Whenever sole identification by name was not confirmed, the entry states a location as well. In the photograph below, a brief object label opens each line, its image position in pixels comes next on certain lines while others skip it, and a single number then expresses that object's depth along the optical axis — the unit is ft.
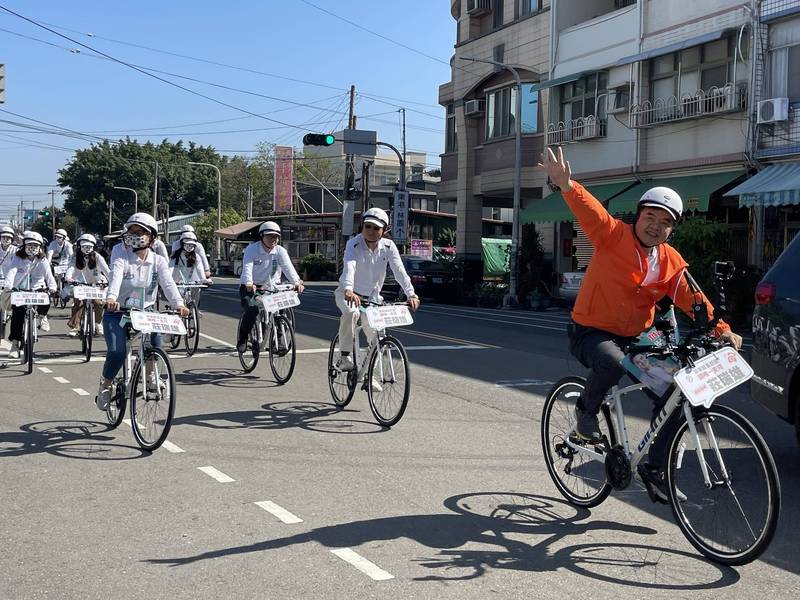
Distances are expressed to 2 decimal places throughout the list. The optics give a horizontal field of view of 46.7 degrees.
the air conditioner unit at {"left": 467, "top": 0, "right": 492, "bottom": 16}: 118.21
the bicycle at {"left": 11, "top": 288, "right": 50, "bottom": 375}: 36.96
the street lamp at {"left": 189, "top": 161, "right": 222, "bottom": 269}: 224.74
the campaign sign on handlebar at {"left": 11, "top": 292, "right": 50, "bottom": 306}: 36.88
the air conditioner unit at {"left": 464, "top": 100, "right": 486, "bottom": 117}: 117.60
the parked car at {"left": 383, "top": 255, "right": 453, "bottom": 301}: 103.09
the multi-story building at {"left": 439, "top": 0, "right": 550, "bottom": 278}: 107.24
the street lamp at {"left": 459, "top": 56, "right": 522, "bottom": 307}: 94.68
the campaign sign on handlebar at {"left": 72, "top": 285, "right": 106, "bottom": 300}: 39.11
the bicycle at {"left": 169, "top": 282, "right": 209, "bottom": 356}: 45.44
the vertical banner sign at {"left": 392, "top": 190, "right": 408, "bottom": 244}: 120.06
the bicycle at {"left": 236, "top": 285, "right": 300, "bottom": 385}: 33.73
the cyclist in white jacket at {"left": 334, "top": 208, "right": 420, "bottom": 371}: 28.04
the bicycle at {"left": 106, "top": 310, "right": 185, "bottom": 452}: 22.82
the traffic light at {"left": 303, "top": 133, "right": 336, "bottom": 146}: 97.09
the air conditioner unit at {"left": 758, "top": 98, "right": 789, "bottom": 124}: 70.08
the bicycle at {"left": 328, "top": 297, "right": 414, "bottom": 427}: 26.40
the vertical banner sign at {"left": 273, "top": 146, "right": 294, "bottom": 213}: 204.13
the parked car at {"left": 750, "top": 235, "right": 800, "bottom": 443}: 21.06
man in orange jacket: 16.24
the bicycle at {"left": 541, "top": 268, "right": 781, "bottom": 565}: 14.24
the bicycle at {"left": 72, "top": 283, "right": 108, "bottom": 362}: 39.35
